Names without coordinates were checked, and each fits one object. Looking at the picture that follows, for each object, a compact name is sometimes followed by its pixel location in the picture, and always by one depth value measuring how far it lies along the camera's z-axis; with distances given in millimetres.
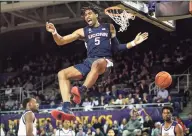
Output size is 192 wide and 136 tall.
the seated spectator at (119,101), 16931
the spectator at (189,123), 14320
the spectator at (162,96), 16516
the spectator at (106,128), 15961
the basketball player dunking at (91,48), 6797
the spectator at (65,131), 13688
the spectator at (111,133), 14753
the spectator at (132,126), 14250
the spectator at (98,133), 15273
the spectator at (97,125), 16520
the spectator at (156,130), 13614
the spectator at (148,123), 14620
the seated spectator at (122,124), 15098
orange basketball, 7371
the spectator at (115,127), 15469
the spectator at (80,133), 15227
